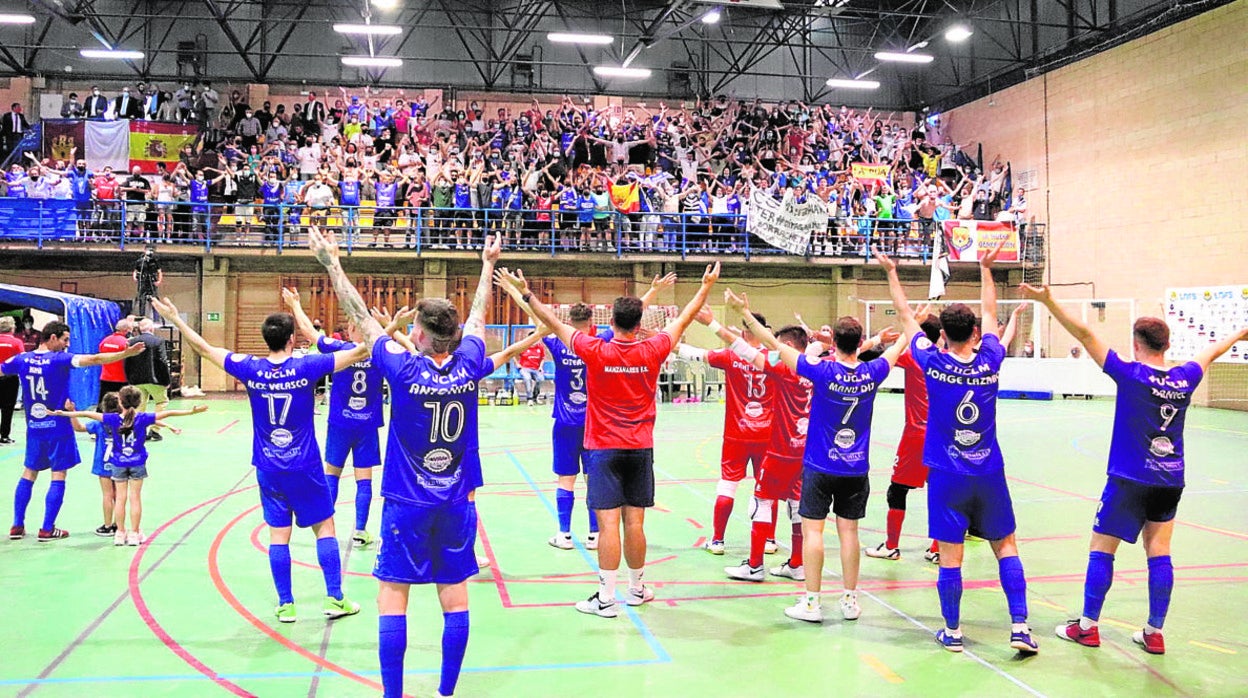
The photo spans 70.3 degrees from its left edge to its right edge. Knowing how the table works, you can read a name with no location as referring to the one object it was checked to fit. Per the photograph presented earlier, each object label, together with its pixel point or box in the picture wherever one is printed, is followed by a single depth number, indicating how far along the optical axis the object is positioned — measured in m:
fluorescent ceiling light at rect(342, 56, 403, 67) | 26.41
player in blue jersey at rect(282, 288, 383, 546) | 7.84
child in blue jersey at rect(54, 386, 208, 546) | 7.99
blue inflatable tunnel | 17.92
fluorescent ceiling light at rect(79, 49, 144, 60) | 25.50
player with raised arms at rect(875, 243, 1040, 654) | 5.62
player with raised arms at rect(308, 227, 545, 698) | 4.43
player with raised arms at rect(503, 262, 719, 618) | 6.13
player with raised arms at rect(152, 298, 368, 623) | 5.76
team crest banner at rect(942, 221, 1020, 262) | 26.47
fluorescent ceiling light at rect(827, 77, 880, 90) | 28.58
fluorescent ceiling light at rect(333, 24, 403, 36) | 23.53
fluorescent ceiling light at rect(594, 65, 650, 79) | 26.94
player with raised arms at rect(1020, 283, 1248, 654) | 5.60
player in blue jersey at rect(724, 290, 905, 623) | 6.05
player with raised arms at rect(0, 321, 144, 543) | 8.40
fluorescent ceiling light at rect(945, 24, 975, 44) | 24.30
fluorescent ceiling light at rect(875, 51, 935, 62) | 26.72
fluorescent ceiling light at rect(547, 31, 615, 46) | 24.08
